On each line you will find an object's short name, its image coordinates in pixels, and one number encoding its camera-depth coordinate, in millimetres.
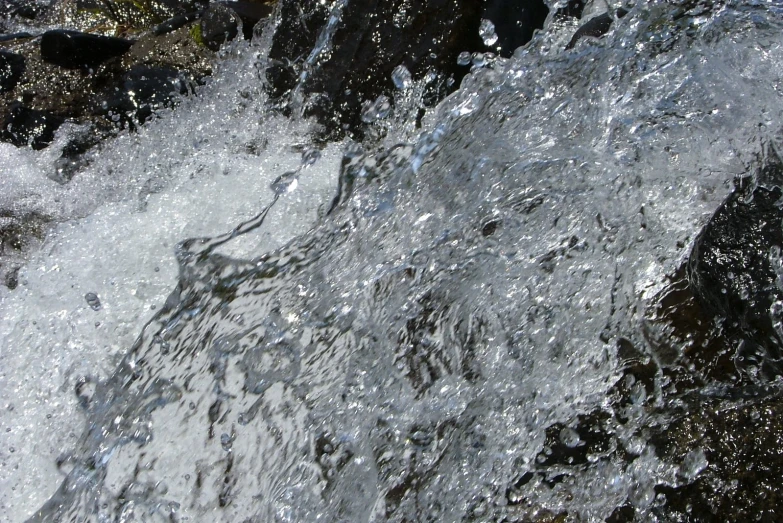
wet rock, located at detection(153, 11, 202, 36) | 4195
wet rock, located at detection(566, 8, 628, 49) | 3194
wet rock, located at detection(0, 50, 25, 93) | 3900
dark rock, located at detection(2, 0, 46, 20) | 5039
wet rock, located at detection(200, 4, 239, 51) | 4094
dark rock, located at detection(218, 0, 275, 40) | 4160
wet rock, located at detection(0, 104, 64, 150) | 3691
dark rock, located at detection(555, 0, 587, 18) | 3482
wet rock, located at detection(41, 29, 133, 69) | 3941
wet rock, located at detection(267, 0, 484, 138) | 3527
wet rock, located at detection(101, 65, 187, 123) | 3775
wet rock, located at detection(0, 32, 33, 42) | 4221
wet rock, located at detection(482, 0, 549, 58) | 3578
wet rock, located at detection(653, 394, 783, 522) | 2131
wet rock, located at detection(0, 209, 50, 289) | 3166
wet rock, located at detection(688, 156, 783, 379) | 2504
